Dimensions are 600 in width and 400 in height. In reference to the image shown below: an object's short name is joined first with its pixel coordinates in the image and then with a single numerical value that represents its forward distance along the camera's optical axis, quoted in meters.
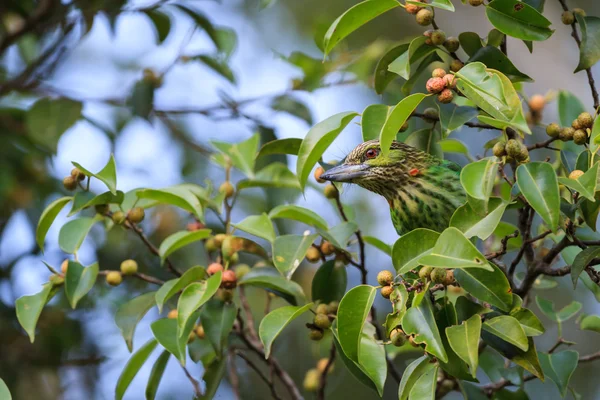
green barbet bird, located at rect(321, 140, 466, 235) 6.23
